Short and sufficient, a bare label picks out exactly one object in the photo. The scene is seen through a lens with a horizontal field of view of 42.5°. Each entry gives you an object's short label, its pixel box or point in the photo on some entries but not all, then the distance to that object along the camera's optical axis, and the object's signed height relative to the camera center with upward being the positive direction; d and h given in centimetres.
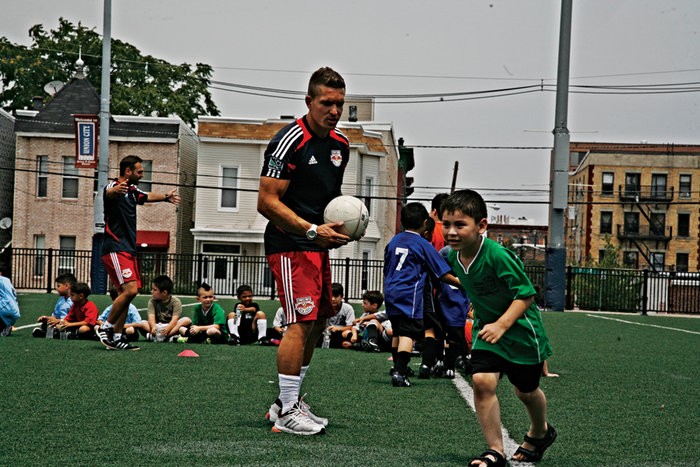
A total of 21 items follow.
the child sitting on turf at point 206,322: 1195 -142
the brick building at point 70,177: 4084 +169
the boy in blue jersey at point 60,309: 1212 -138
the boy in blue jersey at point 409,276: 826 -46
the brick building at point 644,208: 7356 +215
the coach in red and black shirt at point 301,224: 539 -1
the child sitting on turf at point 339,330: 1209 -145
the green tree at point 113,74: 5138 +824
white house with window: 4106 +186
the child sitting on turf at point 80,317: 1191 -141
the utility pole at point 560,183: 2428 +131
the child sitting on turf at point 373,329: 1205 -141
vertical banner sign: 2814 +229
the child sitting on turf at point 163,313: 1197 -132
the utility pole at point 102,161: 2688 +163
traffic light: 7062 +300
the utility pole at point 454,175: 5894 +343
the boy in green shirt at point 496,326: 448 -49
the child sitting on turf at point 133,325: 1202 -149
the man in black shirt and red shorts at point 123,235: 962 -21
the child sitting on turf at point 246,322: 1244 -142
